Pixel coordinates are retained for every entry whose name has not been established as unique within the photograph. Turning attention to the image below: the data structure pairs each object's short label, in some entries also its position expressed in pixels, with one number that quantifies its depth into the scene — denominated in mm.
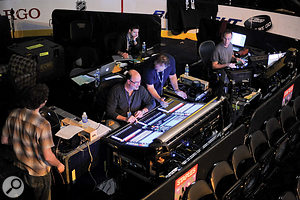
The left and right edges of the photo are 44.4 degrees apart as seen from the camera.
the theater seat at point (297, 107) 5332
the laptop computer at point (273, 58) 5898
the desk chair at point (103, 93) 4578
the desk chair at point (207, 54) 6447
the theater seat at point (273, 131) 4730
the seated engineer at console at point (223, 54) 6133
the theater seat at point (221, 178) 3760
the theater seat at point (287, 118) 5039
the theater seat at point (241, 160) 4031
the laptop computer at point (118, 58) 6188
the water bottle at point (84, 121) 4005
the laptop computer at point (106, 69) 5329
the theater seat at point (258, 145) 4348
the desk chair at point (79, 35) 7759
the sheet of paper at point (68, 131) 3762
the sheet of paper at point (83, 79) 5344
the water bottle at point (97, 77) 5359
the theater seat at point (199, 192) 3355
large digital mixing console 3498
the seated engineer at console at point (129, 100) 4277
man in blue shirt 4883
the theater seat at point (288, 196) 3425
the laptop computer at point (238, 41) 7266
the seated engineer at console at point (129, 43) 6726
